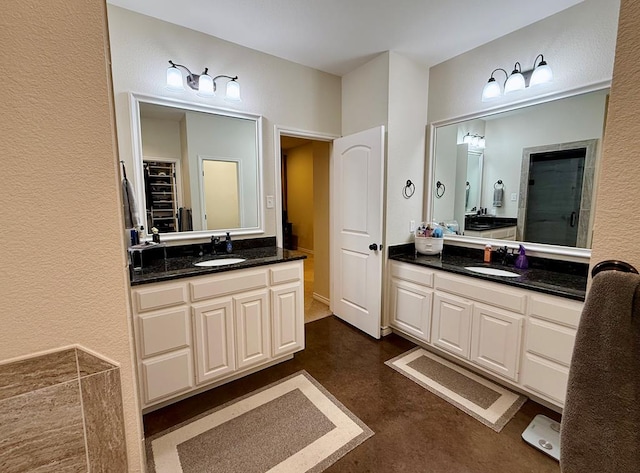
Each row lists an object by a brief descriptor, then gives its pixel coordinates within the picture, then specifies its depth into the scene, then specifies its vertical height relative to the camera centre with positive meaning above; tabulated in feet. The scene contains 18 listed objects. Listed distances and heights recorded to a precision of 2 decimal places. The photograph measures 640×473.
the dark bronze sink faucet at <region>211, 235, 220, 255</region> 7.97 -1.01
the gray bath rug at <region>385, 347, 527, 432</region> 6.00 -4.29
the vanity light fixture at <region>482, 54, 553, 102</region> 6.68 +3.12
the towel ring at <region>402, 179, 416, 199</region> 9.25 +0.54
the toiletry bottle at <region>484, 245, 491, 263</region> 8.04 -1.36
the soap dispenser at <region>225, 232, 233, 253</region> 8.09 -1.07
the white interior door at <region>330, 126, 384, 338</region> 8.66 -0.71
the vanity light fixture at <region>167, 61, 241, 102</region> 7.03 +3.19
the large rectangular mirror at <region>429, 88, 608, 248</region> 6.61 +0.94
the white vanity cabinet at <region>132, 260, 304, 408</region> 5.71 -2.69
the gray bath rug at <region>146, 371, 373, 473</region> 4.90 -4.34
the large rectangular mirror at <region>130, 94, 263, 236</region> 7.12 +1.08
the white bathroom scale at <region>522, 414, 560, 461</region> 5.08 -4.28
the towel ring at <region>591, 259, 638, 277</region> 1.94 -0.42
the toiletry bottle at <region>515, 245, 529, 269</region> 7.30 -1.40
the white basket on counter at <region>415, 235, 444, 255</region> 8.93 -1.22
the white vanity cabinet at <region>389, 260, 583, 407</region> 5.68 -2.79
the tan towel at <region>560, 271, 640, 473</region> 1.80 -1.17
